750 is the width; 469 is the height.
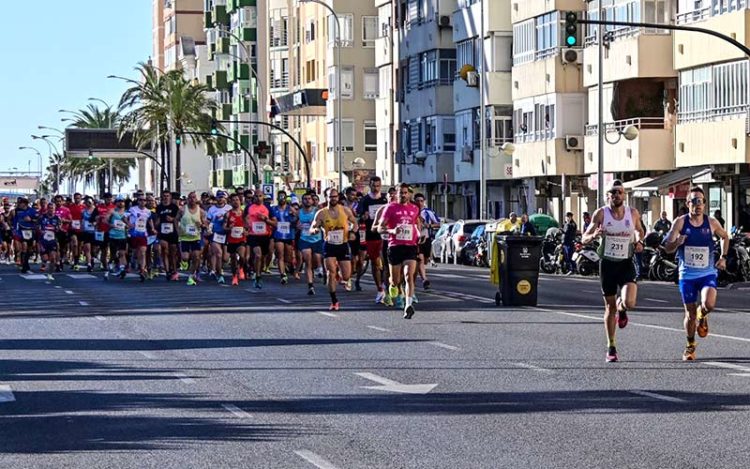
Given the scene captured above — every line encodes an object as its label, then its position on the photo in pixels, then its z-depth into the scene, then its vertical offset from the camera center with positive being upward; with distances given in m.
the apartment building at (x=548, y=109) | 64.94 +3.38
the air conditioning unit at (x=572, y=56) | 64.25 +5.04
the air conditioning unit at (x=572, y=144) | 64.44 +2.08
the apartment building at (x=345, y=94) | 98.06 +6.04
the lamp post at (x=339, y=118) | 80.56 +3.81
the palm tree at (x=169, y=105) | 103.81 +5.85
